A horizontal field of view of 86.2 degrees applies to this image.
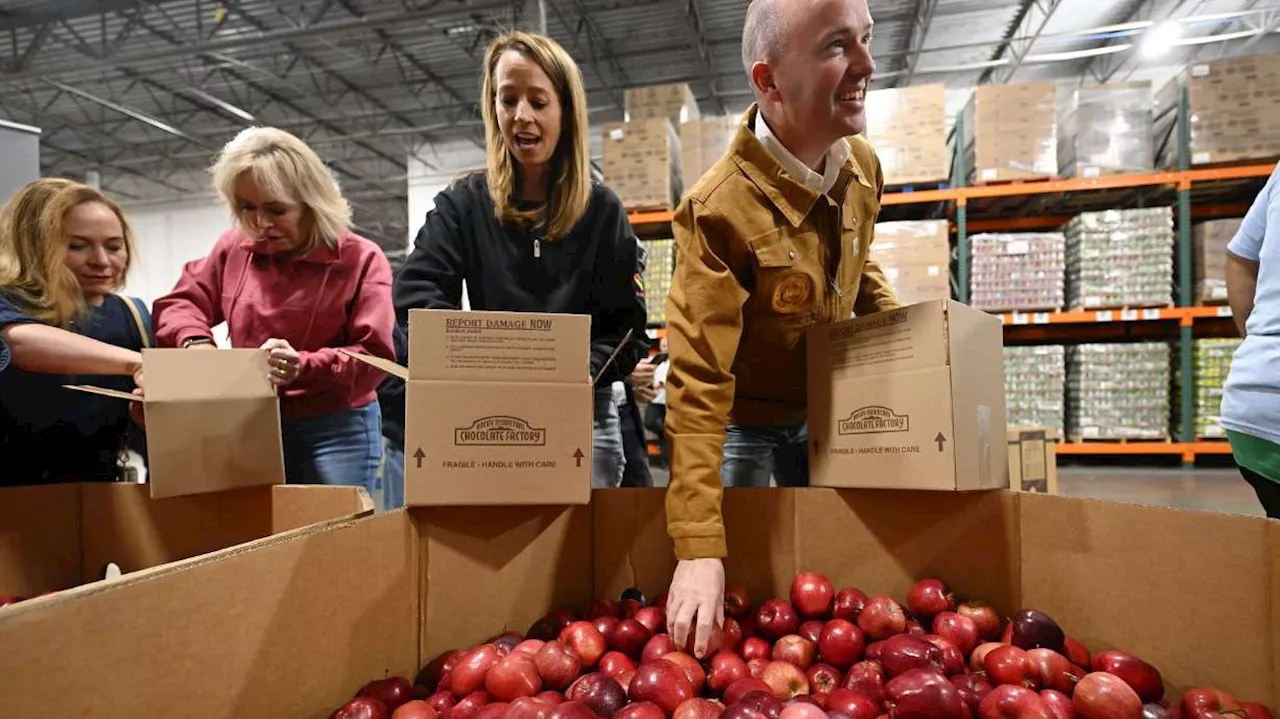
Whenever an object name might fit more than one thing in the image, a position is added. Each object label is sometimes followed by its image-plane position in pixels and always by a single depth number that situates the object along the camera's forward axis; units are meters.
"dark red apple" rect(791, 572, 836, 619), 1.53
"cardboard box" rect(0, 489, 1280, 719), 0.90
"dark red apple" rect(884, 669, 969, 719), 1.11
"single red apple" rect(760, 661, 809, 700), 1.33
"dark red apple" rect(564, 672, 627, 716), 1.20
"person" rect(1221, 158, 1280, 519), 1.59
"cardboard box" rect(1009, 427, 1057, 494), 3.32
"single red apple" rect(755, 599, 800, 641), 1.50
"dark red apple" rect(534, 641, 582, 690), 1.32
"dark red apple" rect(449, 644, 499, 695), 1.32
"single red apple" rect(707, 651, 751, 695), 1.32
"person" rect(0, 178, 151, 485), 1.83
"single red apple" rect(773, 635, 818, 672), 1.42
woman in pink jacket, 1.96
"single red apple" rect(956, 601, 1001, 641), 1.44
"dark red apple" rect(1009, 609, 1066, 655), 1.31
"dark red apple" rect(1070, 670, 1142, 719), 1.11
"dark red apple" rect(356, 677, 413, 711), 1.26
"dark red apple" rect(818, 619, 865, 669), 1.41
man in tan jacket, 1.30
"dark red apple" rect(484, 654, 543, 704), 1.26
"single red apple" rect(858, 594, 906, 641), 1.44
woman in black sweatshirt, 1.81
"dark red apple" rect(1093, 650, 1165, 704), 1.18
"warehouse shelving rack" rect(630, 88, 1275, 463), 5.31
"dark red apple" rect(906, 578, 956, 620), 1.48
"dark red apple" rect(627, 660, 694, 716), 1.19
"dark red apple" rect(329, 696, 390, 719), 1.19
